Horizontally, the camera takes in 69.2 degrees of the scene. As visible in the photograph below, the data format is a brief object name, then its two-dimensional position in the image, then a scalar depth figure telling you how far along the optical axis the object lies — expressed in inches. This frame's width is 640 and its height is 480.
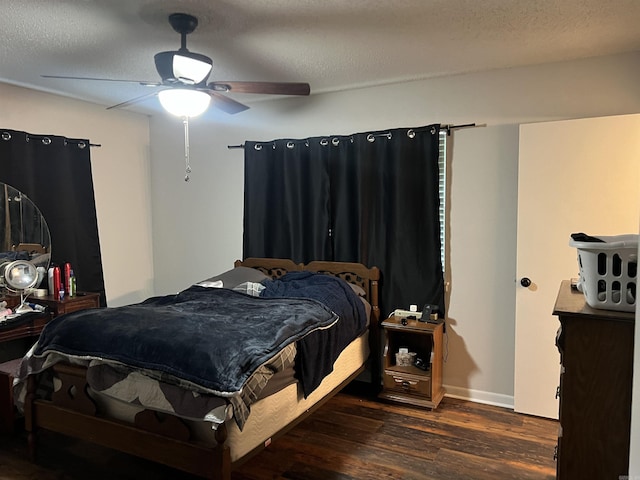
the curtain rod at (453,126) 137.9
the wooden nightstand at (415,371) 134.7
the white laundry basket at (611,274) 62.7
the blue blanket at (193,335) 82.7
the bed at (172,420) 82.0
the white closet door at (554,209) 115.6
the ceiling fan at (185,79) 95.0
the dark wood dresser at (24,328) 113.7
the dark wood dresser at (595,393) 61.7
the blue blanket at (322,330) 103.2
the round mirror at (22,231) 143.9
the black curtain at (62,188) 148.8
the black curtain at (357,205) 143.3
